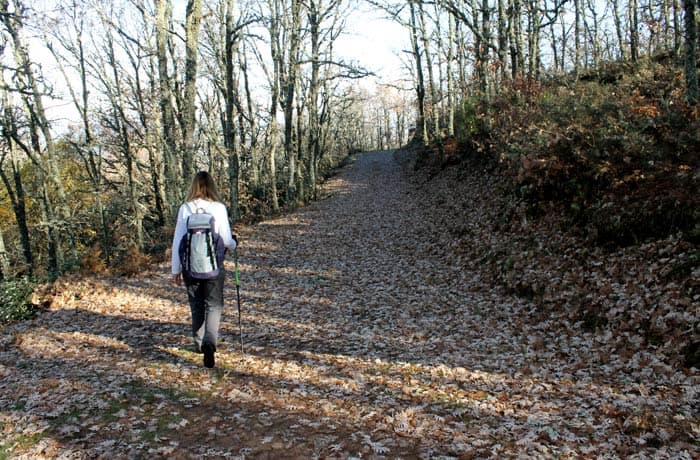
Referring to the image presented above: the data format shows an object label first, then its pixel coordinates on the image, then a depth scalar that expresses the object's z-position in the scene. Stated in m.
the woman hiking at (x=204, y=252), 5.30
